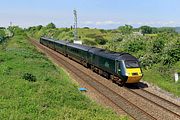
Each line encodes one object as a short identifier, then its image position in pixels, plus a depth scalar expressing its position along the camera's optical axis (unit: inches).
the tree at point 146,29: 6694.9
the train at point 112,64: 1168.1
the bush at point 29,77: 1058.7
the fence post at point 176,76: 1273.4
